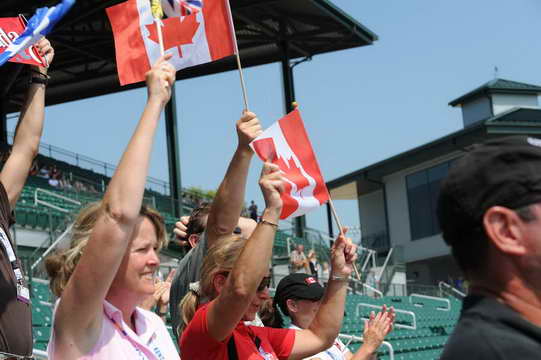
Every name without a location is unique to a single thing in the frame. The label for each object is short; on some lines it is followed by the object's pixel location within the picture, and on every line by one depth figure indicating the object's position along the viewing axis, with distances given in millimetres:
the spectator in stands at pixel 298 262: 16375
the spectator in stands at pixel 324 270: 20112
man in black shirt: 1519
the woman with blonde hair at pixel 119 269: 2084
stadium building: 29469
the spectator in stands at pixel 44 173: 22995
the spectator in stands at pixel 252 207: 22281
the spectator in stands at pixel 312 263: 14862
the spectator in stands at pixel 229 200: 3383
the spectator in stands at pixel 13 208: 2686
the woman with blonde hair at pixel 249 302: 2664
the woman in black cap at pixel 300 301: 4590
